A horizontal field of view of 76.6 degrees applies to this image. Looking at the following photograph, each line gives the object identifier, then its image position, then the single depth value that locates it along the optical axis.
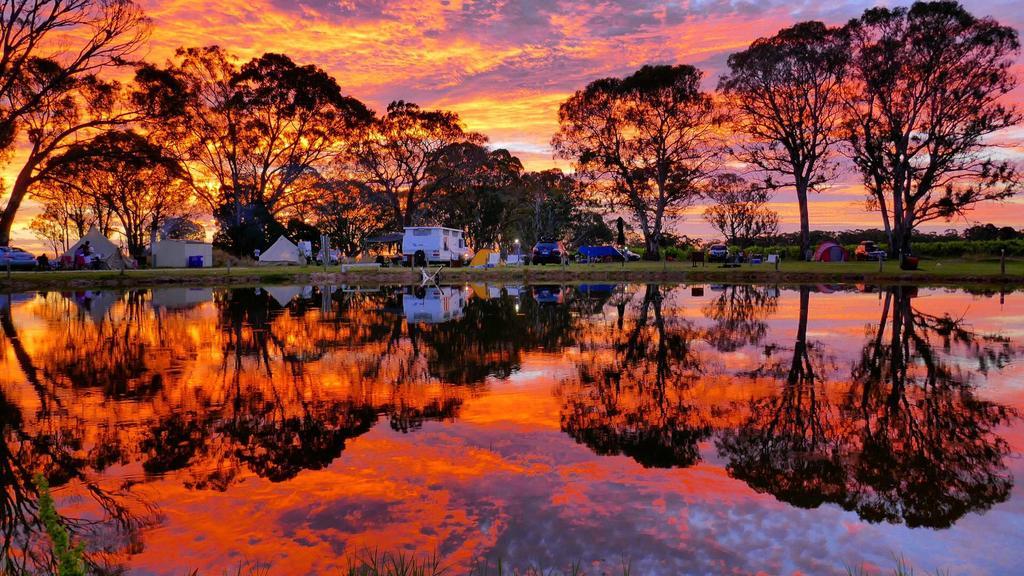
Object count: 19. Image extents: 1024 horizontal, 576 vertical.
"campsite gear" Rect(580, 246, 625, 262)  55.53
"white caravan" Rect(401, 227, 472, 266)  45.09
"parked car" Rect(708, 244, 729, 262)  54.56
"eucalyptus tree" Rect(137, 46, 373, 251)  45.22
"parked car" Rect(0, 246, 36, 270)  44.00
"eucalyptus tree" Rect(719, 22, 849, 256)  40.09
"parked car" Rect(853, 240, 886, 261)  50.56
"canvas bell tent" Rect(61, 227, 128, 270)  46.03
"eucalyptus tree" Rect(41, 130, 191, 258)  33.53
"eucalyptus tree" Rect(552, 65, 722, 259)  49.16
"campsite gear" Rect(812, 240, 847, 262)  48.94
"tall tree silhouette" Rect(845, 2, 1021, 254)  37.84
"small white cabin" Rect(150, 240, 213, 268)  47.75
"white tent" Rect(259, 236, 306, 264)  50.19
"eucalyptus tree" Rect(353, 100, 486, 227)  54.44
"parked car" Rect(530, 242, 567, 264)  50.78
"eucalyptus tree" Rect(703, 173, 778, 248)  70.94
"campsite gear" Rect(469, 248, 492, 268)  48.13
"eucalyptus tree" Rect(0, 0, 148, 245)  29.00
